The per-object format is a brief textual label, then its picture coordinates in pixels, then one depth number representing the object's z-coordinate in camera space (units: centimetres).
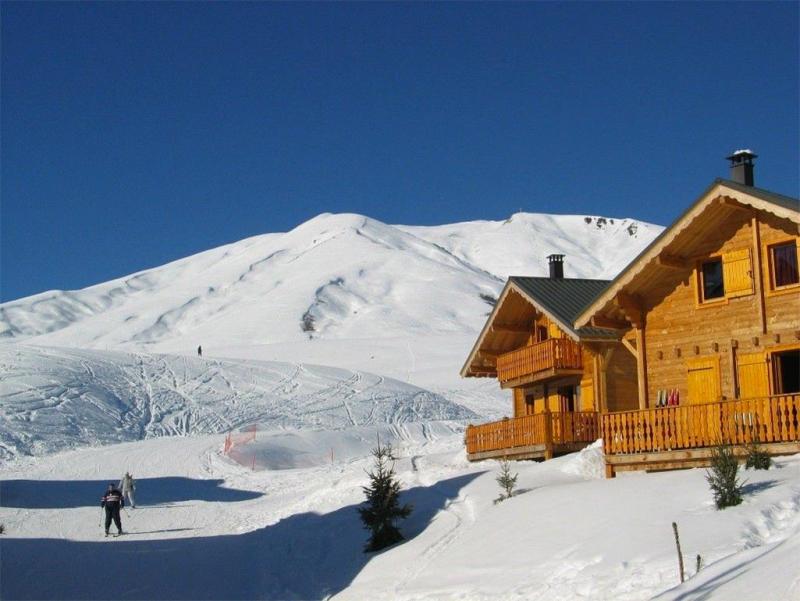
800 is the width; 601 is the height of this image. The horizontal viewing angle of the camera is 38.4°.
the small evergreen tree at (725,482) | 1783
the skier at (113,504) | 2769
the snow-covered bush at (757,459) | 2034
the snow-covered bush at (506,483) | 2345
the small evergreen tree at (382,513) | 2345
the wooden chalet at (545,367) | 3094
